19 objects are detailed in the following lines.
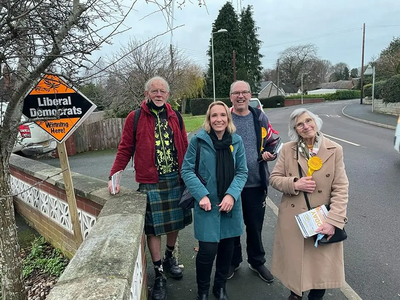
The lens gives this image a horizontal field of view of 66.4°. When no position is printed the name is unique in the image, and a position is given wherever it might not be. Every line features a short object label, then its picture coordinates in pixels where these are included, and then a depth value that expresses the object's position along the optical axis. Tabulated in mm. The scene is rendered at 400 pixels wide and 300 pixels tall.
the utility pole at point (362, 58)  38153
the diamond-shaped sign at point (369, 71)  22022
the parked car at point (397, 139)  7184
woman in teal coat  2430
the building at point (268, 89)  66806
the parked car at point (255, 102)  13577
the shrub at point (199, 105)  38156
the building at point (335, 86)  75875
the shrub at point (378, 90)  23373
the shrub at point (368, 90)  31928
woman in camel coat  2389
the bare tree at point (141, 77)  12991
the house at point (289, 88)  74188
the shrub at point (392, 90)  19750
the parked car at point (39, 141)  9242
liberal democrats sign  2488
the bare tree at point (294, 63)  68875
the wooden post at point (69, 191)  2891
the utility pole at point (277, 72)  66944
